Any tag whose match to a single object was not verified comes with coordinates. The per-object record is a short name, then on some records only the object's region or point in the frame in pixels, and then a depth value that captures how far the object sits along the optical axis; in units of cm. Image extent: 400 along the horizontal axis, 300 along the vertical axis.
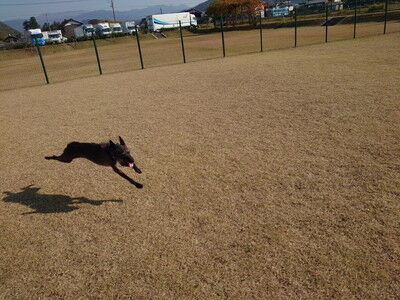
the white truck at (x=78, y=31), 10212
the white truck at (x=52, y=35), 8356
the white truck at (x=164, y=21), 7600
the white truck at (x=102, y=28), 8276
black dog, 418
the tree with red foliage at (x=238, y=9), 6469
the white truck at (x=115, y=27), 8992
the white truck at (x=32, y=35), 7351
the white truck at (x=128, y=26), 9077
